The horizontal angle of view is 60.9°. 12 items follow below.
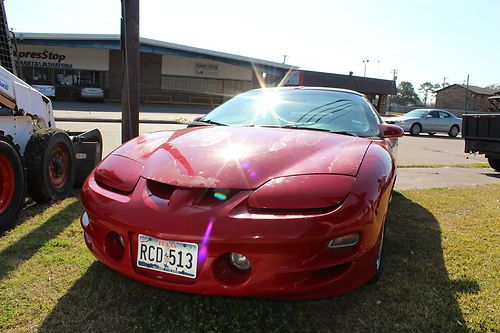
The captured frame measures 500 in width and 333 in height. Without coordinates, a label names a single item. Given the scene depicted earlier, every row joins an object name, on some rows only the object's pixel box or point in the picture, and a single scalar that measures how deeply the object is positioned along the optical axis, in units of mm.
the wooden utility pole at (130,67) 5773
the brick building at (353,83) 37500
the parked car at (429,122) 21938
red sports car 1960
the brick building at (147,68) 29734
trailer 9273
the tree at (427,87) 120312
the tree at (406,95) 109562
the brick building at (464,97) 67000
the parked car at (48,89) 27930
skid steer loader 3639
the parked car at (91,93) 29509
